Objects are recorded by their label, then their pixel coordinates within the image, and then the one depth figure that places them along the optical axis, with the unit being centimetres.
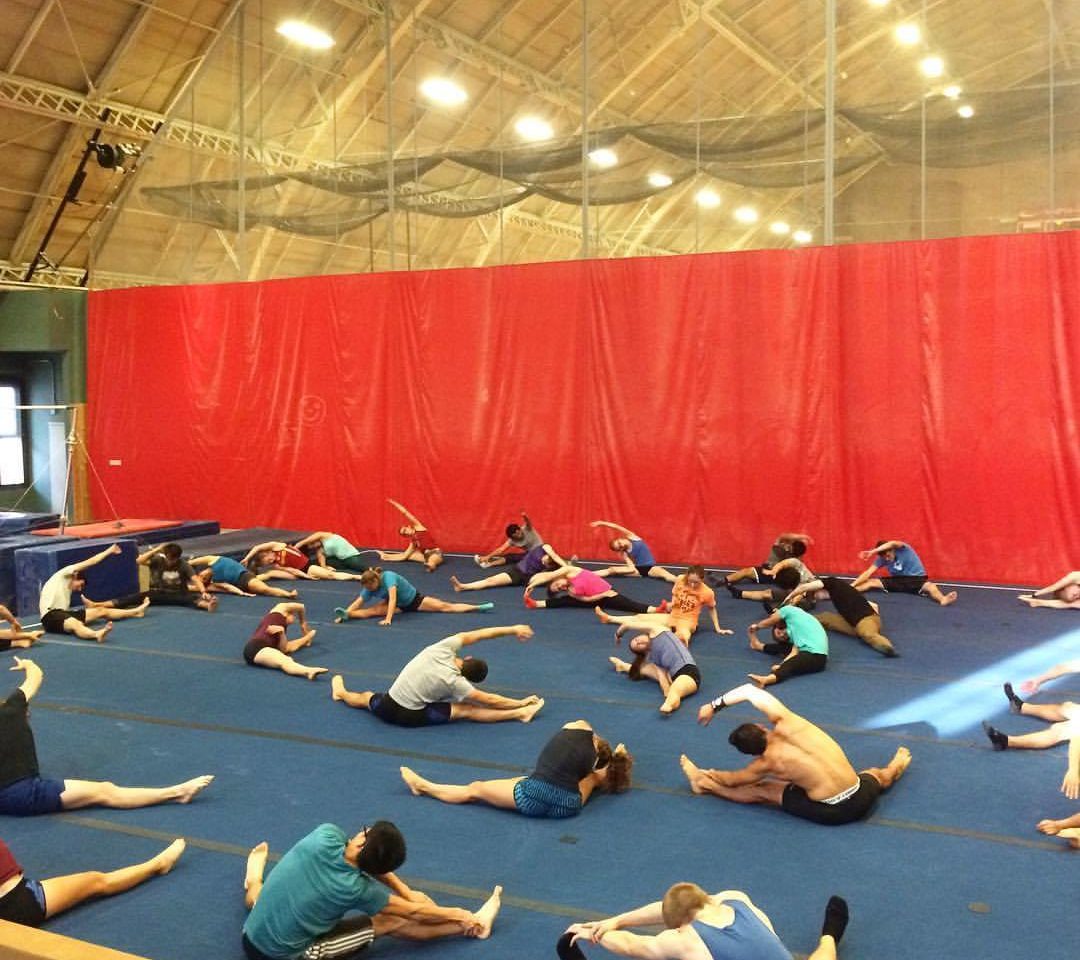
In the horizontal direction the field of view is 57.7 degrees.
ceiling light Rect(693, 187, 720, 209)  1342
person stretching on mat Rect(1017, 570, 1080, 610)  1045
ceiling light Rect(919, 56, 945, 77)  1236
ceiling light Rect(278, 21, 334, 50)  1622
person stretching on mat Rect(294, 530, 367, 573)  1320
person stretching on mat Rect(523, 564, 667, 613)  1073
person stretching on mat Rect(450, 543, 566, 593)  1196
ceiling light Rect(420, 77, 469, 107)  1538
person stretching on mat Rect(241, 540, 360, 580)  1276
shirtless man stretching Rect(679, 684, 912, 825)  541
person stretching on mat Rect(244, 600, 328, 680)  850
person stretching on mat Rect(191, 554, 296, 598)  1191
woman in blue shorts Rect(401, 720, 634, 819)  556
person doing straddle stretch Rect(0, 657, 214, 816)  550
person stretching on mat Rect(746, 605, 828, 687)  799
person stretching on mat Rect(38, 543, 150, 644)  1005
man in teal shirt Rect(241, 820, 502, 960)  406
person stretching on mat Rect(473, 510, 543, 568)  1277
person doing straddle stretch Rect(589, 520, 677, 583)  1244
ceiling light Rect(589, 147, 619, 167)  1413
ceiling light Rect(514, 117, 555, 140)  1470
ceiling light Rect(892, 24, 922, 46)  1241
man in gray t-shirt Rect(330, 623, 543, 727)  706
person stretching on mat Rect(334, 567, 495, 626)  1042
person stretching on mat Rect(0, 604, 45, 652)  953
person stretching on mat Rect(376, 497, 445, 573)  1359
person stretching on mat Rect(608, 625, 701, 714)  758
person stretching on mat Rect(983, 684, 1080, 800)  646
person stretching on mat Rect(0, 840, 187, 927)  431
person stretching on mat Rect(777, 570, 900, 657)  888
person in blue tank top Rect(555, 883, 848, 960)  350
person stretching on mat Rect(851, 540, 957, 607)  1122
